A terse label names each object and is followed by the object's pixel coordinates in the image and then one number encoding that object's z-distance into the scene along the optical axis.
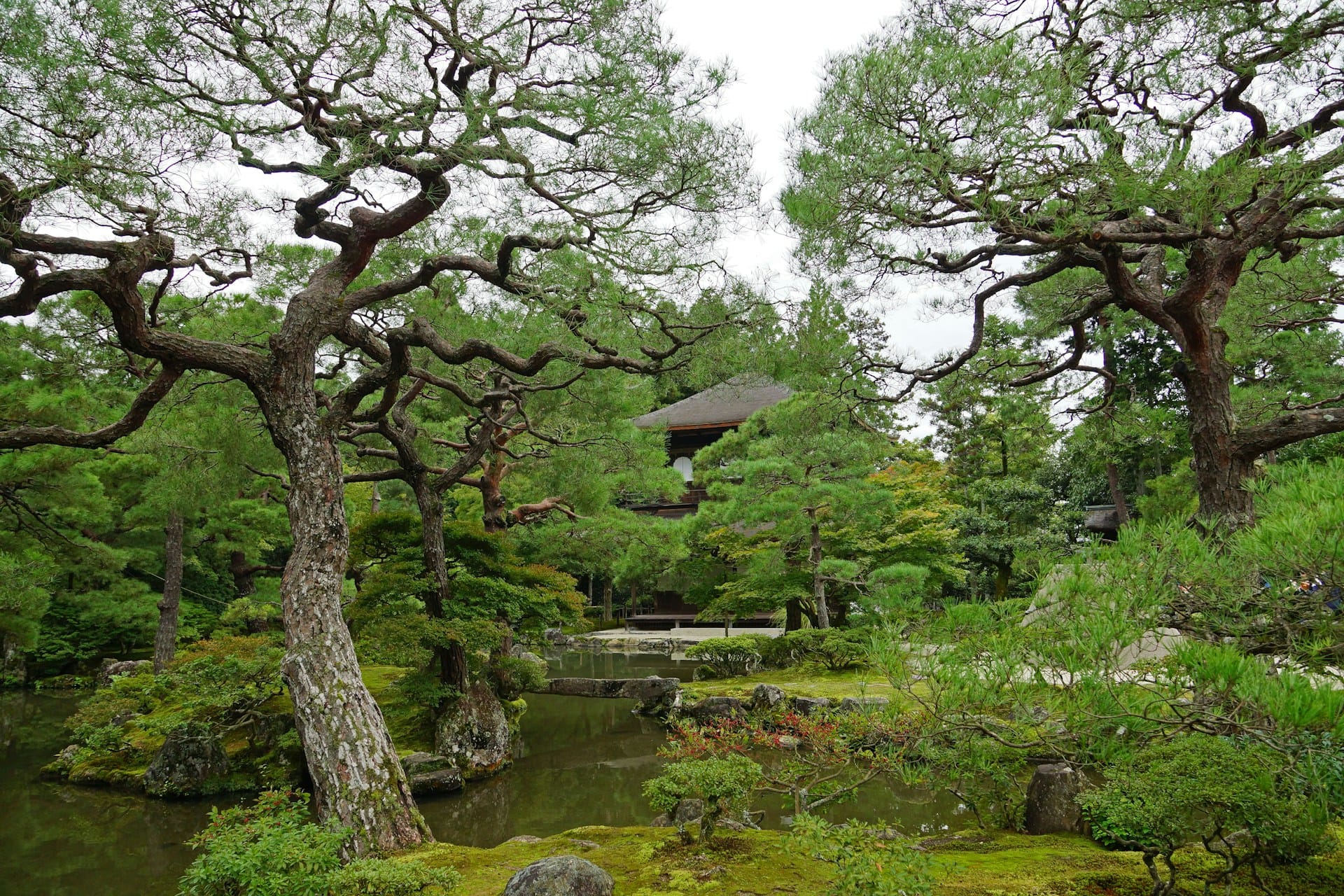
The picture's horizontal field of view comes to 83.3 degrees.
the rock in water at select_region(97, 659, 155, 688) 11.59
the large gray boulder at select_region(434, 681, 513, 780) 7.50
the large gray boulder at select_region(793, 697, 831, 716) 8.11
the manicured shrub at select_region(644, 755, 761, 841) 3.79
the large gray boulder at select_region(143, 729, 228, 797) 7.17
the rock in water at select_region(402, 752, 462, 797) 6.86
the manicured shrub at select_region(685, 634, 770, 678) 11.46
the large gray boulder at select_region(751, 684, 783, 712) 8.79
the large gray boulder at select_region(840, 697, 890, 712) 7.33
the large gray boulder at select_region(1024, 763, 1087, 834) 4.27
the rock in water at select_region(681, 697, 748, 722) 8.69
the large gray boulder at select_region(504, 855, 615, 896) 3.16
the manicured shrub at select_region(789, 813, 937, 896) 2.61
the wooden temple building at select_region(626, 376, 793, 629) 19.31
